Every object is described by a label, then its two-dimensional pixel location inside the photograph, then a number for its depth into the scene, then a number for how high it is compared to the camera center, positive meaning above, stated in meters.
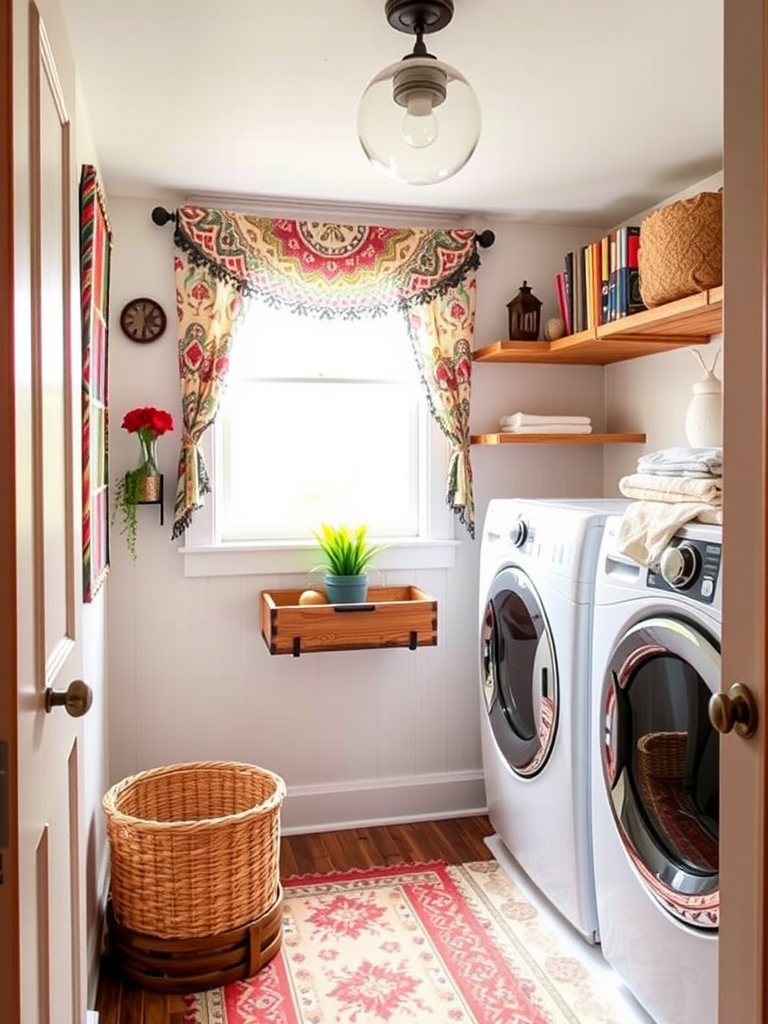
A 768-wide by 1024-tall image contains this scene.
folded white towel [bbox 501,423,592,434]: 3.04 +0.28
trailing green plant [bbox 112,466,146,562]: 2.77 +0.03
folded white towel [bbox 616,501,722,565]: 1.81 -0.04
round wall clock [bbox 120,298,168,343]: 2.87 +0.64
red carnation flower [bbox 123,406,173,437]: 2.71 +0.28
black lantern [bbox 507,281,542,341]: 3.08 +0.69
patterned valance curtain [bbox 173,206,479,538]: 2.85 +0.76
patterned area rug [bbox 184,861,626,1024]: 2.06 -1.20
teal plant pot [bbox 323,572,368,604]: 2.86 -0.27
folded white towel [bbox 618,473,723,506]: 1.79 +0.04
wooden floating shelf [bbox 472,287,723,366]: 2.29 +0.54
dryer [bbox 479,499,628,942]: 2.23 -0.51
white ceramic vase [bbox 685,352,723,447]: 2.38 +0.26
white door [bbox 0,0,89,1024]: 0.88 -0.01
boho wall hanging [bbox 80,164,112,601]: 2.03 +0.38
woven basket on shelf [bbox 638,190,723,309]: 2.23 +0.69
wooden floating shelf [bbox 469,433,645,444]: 2.99 +0.24
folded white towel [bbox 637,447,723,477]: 1.85 +0.10
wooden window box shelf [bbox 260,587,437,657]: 2.71 -0.38
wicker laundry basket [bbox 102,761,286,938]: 2.17 -0.93
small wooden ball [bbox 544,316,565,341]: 3.01 +0.63
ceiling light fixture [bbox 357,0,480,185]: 1.70 +0.82
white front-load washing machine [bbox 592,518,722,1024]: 1.70 -0.58
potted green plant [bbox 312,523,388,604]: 2.87 -0.19
